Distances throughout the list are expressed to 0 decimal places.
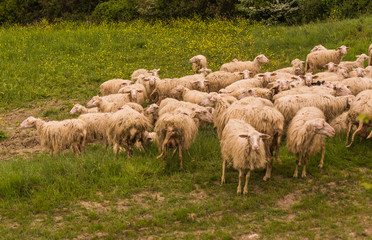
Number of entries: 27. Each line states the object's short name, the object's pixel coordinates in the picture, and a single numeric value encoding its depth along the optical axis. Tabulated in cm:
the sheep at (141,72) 1445
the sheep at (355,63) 1424
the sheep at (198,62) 1638
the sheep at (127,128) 932
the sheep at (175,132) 893
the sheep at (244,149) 772
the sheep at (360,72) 1269
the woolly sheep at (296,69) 1441
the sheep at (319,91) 1095
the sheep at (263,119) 869
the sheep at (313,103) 991
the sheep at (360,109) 937
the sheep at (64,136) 959
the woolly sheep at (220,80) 1352
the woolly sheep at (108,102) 1161
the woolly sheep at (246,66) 1490
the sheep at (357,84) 1158
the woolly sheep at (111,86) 1380
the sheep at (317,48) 1593
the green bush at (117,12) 2838
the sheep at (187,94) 1180
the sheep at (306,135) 829
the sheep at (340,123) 1027
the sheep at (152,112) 1136
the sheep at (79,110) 1195
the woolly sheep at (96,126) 1024
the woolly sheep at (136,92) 1204
